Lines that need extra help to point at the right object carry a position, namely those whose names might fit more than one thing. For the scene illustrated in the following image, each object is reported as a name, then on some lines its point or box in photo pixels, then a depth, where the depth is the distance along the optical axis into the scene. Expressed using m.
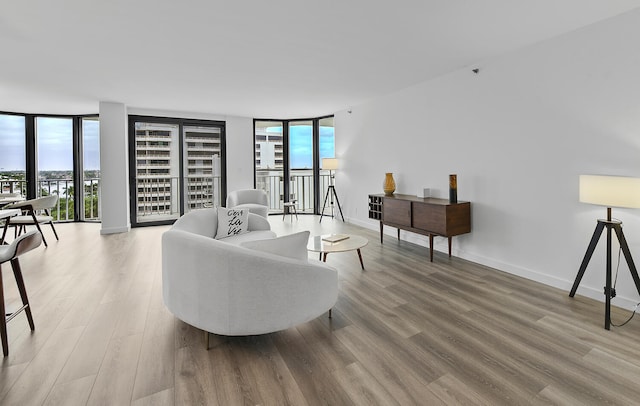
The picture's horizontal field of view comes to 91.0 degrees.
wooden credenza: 3.95
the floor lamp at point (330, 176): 7.02
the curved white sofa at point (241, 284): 1.97
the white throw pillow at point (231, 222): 3.72
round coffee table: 3.34
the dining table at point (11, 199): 5.13
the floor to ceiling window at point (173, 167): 6.79
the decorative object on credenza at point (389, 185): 5.20
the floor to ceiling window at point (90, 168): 7.29
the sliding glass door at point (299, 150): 8.05
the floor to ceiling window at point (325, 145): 7.82
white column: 6.03
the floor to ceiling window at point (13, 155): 6.68
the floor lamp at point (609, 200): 2.33
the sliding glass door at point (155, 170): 6.80
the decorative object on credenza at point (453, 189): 4.08
